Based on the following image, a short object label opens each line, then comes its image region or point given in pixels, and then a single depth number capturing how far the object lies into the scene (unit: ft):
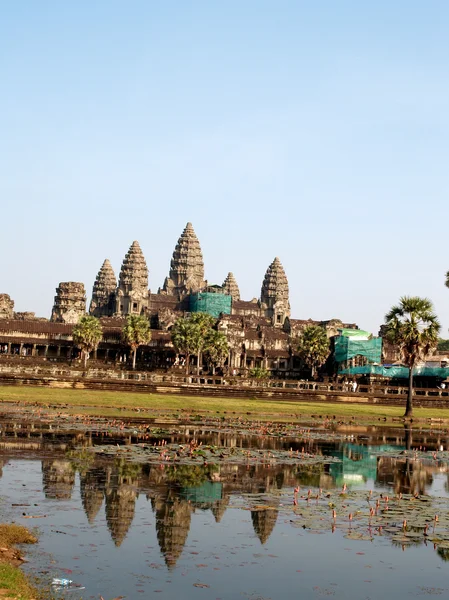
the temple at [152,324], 442.91
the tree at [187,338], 395.14
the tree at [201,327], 398.01
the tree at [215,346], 407.03
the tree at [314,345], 441.68
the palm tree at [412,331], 231.50
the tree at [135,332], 413.80
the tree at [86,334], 386.32
